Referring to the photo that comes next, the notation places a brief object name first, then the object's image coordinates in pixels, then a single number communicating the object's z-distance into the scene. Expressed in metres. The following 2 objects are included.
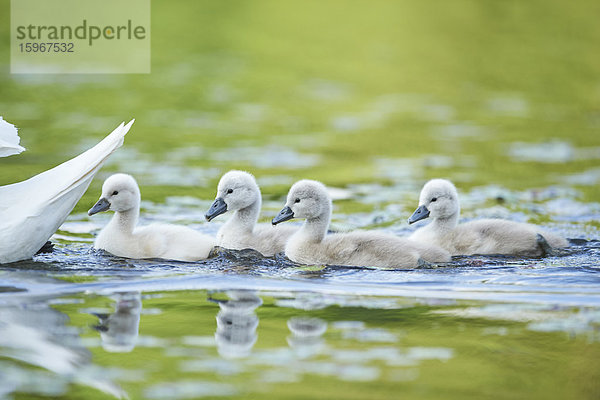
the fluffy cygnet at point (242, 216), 17.05
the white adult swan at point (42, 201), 15.64
